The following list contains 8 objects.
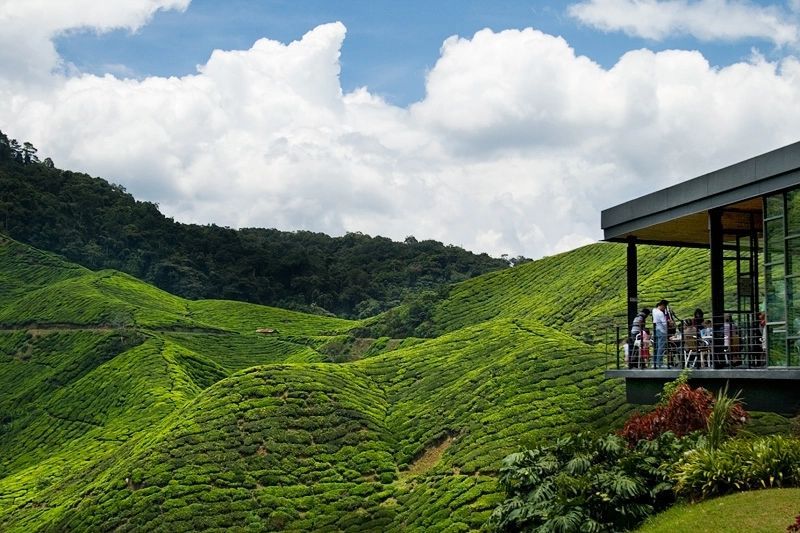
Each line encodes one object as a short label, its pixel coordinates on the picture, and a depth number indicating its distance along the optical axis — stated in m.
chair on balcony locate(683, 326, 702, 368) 21.20
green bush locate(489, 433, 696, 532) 17.20
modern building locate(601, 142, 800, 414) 18.80
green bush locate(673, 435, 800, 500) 15.73
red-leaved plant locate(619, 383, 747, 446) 18.73
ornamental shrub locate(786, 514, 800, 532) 12.84
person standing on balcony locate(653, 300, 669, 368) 22.59
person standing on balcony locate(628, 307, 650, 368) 23.62
